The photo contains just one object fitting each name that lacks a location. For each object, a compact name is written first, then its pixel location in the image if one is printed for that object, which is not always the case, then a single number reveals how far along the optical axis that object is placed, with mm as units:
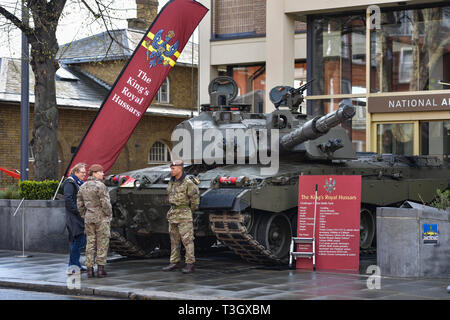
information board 12867
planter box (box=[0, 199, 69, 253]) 16297
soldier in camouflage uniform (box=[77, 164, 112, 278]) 12219
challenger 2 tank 13031
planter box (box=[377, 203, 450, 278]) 11734
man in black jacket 12680
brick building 31953
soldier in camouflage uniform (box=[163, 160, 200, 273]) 12555
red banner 15836
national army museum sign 20281
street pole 17812
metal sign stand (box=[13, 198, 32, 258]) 15586
